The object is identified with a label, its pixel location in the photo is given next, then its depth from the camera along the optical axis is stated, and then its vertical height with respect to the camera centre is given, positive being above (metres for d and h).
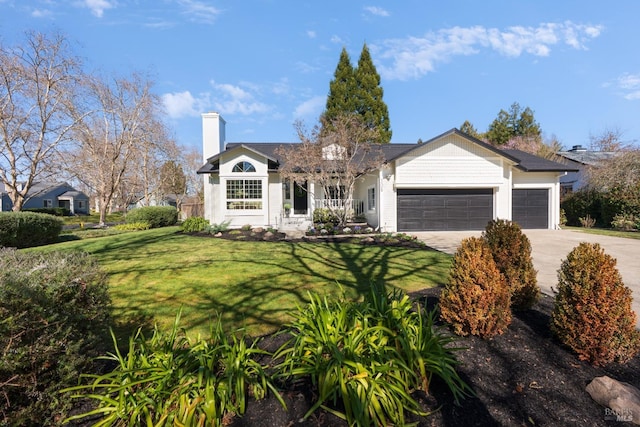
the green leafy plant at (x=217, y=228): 13.44 -1.03
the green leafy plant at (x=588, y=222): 18.08 -1.16
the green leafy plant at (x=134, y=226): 18.59 -1.26
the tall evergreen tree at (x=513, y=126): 36.53 +9.21
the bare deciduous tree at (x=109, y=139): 22.97 +5.17
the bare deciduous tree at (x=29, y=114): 16.75 +5.48
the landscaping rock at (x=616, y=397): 2.21 -1.46
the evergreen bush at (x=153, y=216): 19.88 -0.67
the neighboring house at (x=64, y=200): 46.12 +1.02
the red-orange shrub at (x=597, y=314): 2.79 -1.04
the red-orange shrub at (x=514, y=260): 3.91 -0.77
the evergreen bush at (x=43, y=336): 2.07 -0.97
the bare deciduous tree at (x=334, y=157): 14.09 +2.17
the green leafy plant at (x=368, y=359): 2.19 -1.25
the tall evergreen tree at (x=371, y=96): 32.72 +11.53
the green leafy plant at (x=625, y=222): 15.91 -1.05
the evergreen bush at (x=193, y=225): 14.35 -0.94
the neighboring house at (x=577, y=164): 23.08 +2.85
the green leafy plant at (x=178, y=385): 2.11 -1.34
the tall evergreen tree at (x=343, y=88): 32.78 +12.49
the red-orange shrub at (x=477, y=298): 3.08 -0.96
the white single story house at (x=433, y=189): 15.15 +0.76
